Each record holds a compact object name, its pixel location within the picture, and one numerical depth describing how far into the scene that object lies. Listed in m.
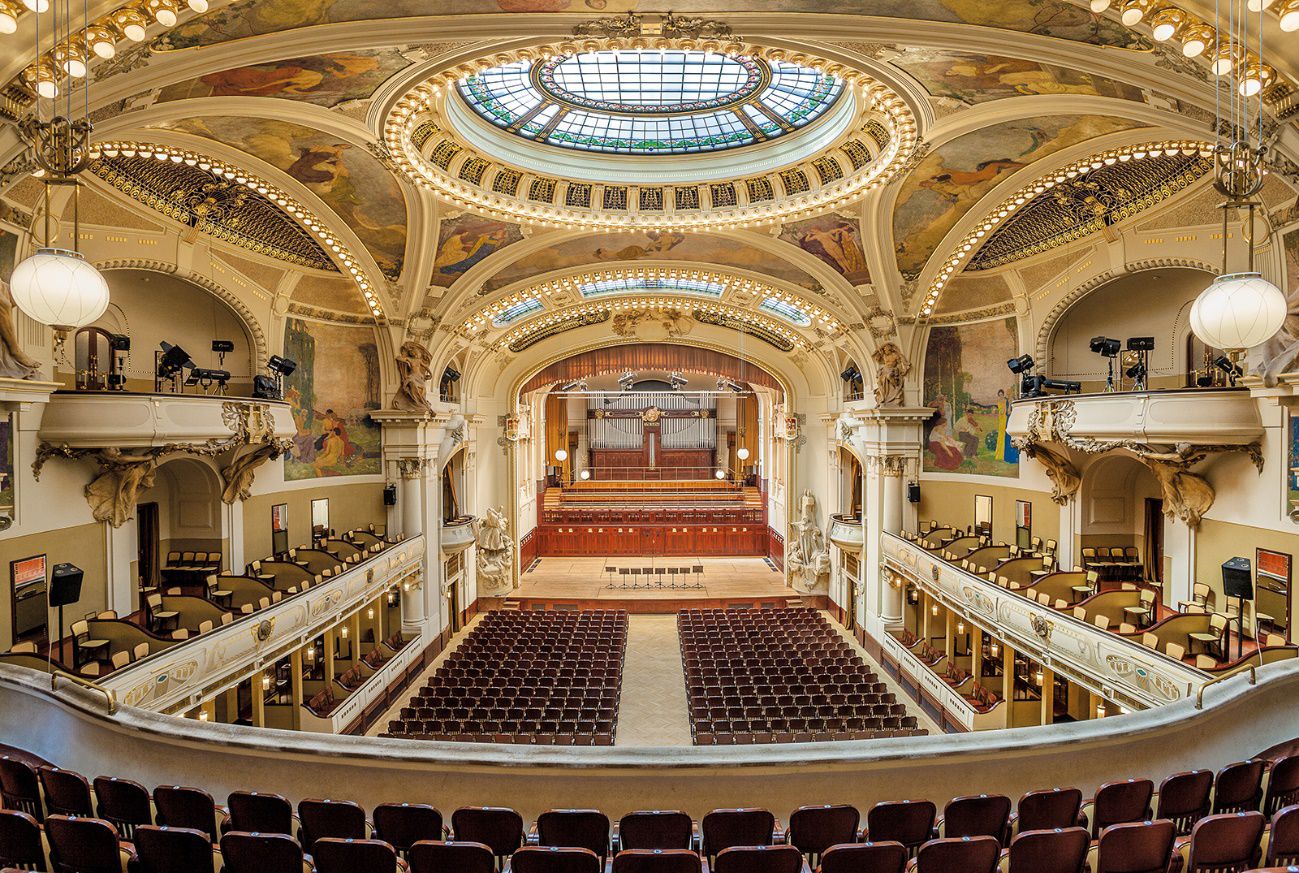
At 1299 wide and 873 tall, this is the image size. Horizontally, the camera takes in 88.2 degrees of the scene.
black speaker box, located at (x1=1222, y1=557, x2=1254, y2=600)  7.62
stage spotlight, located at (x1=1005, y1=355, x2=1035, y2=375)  13.80
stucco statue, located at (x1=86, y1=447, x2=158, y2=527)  10.40
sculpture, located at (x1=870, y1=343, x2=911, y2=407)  16.53
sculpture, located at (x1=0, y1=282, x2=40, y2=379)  8.11
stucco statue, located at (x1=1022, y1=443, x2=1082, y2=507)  13.70
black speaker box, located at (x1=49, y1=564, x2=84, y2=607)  7.79
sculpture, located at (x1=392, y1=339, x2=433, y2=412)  16.56
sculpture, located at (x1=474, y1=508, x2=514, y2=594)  21.95
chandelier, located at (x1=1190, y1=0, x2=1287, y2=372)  4.42
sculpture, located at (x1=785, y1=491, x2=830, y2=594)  21.99
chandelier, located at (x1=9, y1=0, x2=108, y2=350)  4.17
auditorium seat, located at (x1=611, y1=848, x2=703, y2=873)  3.32
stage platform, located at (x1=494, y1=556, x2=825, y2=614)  22.31
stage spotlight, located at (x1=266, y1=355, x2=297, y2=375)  13.84
